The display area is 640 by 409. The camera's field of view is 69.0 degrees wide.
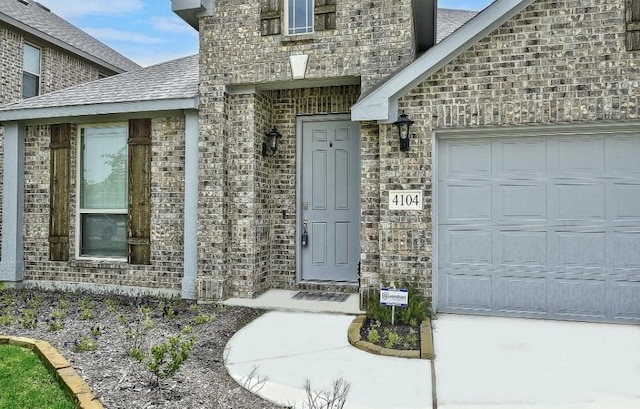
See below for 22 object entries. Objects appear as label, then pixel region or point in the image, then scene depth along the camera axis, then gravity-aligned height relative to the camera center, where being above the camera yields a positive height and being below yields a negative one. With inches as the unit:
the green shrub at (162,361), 140.6 -47.4
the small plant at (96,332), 192.2 -50.3
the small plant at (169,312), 229.6 -51.1
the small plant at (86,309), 223.9 -50.7
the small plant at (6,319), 210.4 -50.3
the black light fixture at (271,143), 279.4 +41.3
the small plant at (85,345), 172.4 -50.4
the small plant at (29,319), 206.3 -50.3
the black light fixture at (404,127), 219.7 +40.1
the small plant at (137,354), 153.1 -47.7
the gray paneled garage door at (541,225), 216.2 -6.2
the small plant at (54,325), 201.0 -50.5
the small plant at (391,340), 181.5 -51.3
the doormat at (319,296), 263.1 -49.2
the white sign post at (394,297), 200.1 -37.1
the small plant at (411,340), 181.5 -51.7
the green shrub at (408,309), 214.5 -46.3
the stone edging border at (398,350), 171.8 -51.9
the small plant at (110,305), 239.7 -50.9
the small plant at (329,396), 126.0 -54.1
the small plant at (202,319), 217.2 -50.9
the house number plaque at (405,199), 227.8 +5.9
